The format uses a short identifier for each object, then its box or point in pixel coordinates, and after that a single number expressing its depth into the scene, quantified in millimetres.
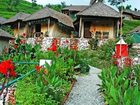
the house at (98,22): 12891
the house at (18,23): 15647
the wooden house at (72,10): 23529
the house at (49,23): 13612
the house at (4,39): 8779
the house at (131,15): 27609
